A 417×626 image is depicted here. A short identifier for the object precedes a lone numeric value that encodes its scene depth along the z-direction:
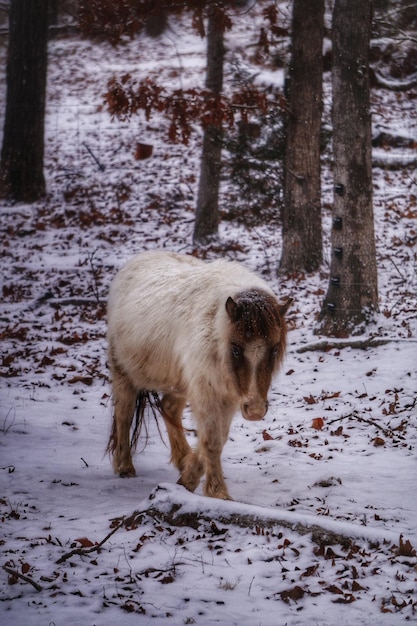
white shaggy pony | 9.35
